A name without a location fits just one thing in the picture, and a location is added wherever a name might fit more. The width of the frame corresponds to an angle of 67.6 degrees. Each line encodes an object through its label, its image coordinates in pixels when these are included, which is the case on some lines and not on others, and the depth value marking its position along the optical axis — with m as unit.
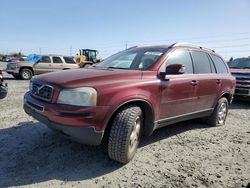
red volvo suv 2.38
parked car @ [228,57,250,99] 6.74
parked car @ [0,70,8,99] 4.86
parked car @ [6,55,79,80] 11.19
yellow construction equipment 18.60
